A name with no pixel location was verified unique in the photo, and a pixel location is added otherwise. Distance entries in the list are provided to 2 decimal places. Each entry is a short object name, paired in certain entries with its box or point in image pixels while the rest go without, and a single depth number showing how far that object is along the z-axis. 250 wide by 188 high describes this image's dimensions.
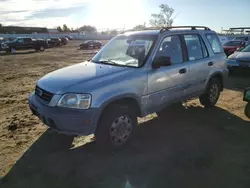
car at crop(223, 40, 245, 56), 12.31
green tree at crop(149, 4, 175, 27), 37.72
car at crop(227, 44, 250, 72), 7.46
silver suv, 2.69
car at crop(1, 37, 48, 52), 21.89
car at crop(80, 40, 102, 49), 27.92
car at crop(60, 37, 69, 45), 33.32
